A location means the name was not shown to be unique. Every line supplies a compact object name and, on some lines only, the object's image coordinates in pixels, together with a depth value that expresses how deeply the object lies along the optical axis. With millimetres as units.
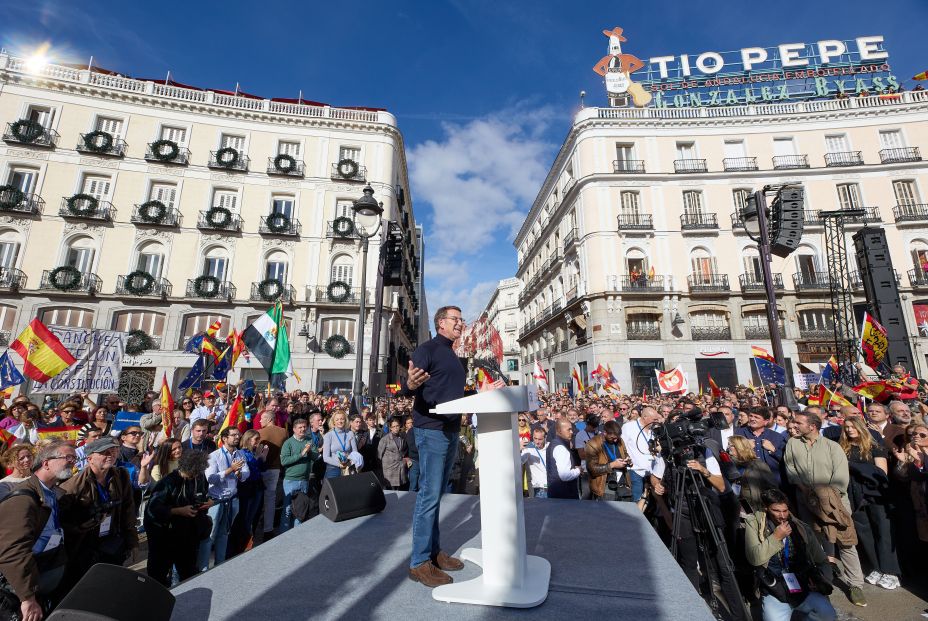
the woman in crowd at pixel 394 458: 6988
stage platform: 2318
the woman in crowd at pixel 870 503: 4547
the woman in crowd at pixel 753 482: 3783
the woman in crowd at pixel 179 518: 3900
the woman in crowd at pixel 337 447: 6301
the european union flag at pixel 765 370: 11439
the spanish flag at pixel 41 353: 8281
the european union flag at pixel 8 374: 8703
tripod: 3334
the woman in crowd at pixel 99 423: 6734
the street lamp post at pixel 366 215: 8648
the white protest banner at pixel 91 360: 9547
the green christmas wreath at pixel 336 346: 23391
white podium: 2434
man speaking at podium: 2686
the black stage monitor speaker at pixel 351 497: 3957
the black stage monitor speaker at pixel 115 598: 1743
